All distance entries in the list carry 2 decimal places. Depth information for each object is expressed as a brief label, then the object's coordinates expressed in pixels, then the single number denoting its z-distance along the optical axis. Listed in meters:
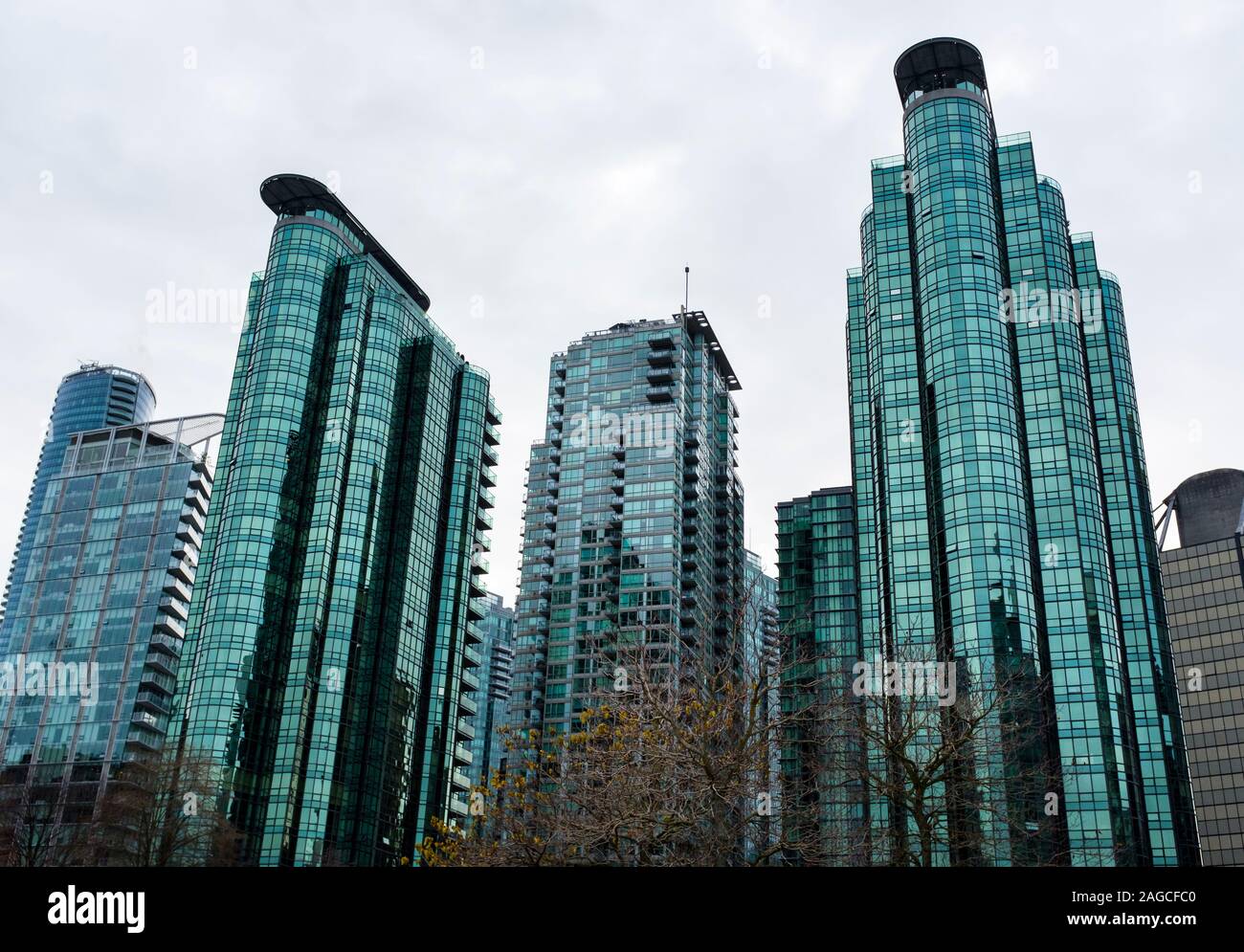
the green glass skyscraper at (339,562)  107.50
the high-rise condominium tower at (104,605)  146.62
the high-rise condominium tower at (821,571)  145.12
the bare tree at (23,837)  64.83
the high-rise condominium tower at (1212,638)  139.88
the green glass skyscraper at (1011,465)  98.06
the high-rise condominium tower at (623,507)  151.50
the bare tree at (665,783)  25.84
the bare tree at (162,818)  62.34
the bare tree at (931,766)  28.25
